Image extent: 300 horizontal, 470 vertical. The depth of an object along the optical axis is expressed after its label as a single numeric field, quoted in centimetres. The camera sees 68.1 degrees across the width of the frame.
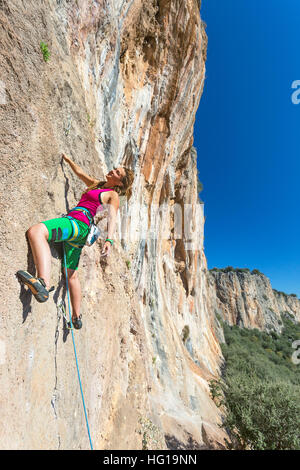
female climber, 195
